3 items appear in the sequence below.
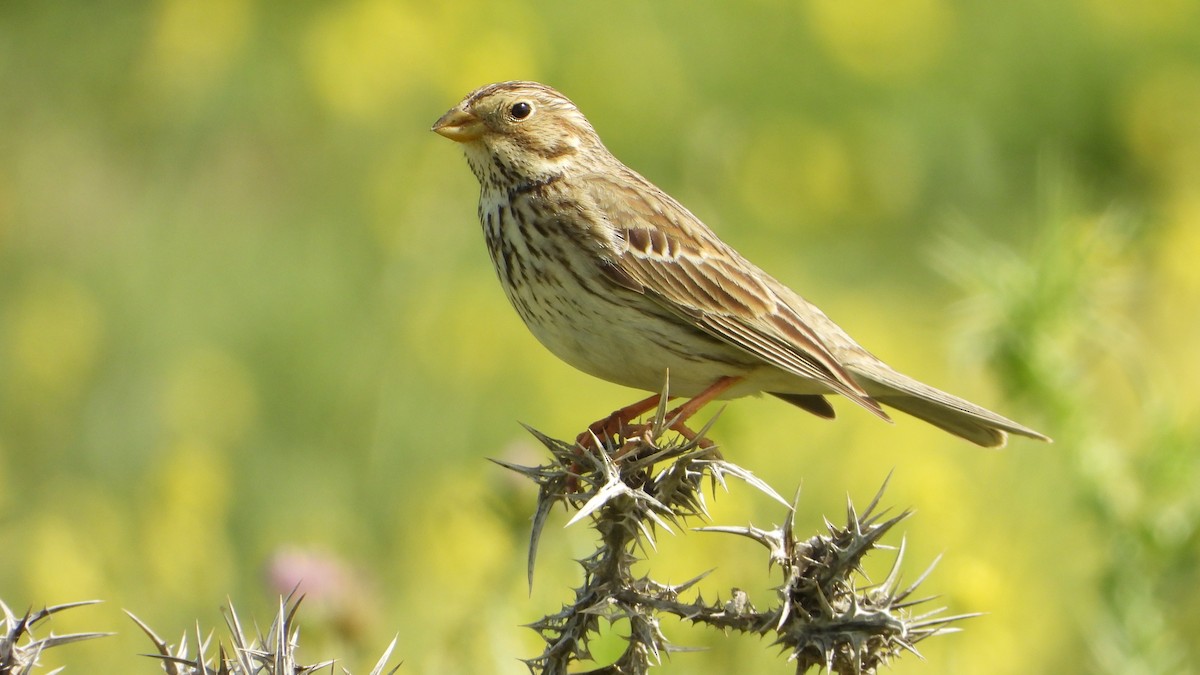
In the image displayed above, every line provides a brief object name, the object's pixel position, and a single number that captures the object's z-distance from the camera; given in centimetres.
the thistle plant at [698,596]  564
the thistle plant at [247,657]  507
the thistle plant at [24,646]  491
